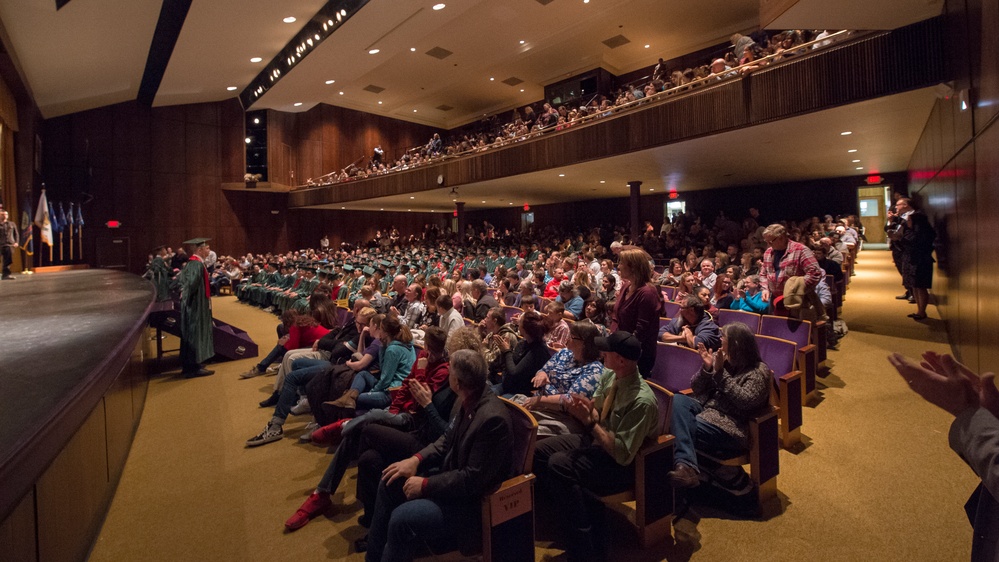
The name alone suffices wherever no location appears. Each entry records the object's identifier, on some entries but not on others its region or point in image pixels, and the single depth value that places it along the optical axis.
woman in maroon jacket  2.79
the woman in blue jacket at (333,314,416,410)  3.24
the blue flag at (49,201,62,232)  12.23
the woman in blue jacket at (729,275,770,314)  4.68
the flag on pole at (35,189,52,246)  10.33
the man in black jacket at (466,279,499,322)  5.20
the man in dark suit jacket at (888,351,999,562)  1.03
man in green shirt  2.17
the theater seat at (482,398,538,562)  1.93
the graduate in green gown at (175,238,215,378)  5.61
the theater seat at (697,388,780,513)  2.60
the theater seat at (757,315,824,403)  3.87
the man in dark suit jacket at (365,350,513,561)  1.91
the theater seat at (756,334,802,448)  3.22
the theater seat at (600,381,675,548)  2.27
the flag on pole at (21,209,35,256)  9.12
